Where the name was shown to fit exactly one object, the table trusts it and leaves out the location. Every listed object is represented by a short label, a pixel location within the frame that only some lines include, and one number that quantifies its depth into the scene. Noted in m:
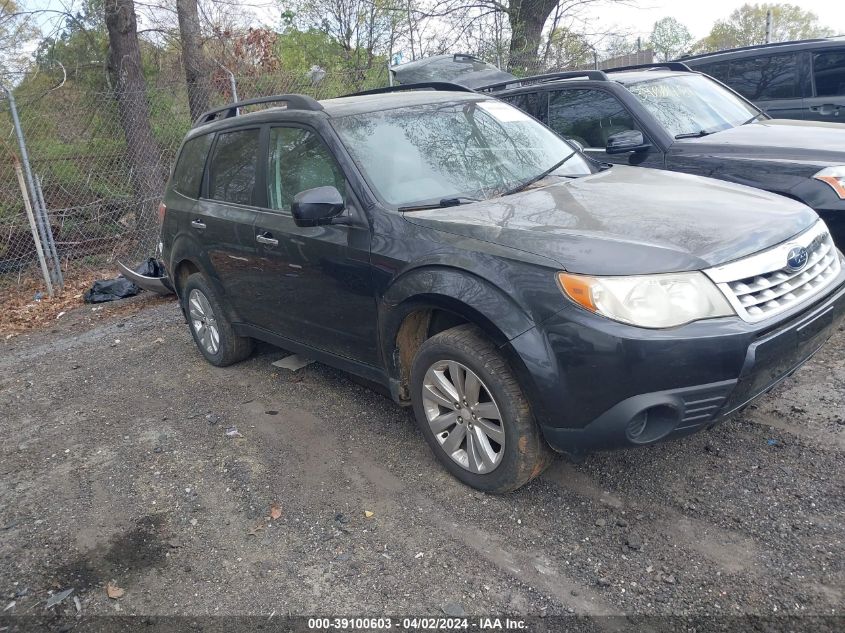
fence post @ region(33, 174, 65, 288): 8.00
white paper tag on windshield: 4.41
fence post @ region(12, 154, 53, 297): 7.84
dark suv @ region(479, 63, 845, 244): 4.90
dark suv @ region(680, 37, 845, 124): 7.90
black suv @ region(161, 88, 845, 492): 2.69
